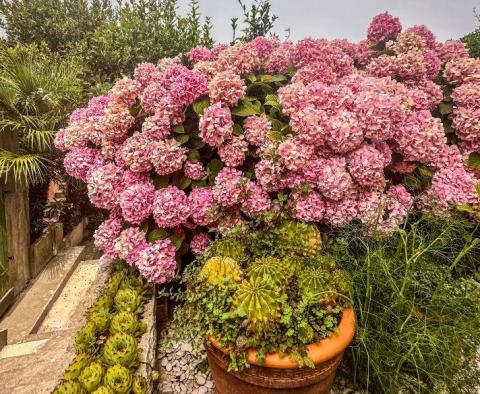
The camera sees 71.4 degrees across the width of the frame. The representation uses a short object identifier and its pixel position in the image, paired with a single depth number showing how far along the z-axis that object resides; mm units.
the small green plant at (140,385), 1771
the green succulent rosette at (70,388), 1650
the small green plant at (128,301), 2322
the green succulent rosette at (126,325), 2113
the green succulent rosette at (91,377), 1722
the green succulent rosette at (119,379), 1720
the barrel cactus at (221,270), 1907
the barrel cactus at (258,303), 1606
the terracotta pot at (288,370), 1577
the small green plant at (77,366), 1795
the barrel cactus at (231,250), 2127
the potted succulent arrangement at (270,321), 1591
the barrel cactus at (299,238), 2172
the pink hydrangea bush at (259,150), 2270
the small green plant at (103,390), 1673
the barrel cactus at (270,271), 1800
